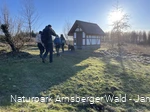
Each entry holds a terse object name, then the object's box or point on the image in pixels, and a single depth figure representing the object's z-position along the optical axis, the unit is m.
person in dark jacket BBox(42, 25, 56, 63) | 4.83
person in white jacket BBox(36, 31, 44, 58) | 5.47
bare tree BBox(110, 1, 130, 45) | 15.54
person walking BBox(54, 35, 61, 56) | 7.10
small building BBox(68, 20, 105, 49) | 13.21
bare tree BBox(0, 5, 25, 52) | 6.40
